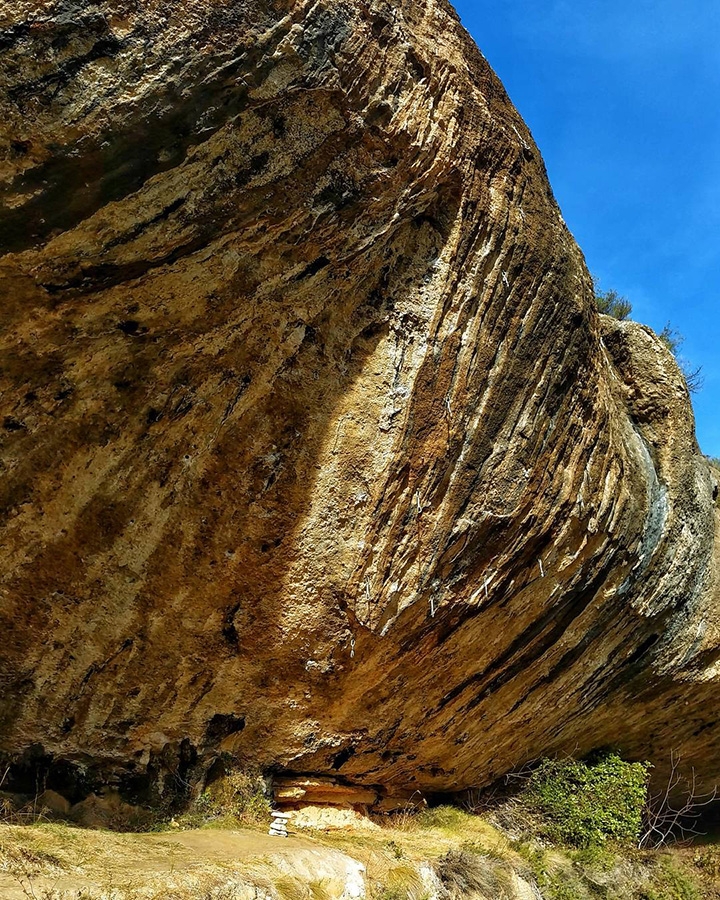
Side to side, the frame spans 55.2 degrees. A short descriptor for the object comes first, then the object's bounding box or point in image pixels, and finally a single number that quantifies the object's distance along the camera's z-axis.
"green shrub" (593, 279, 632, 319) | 15.93
